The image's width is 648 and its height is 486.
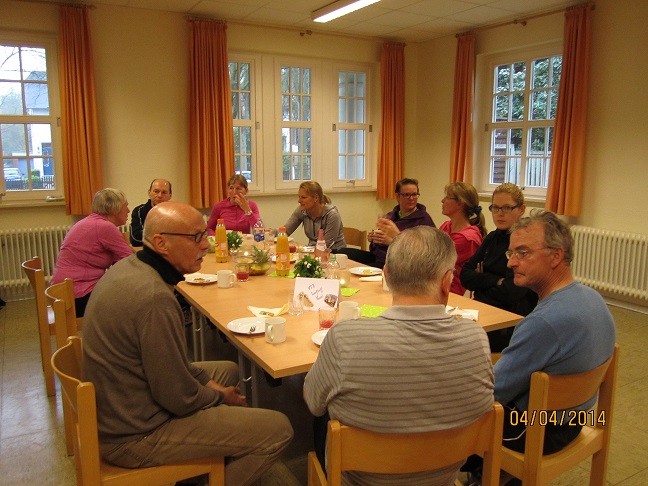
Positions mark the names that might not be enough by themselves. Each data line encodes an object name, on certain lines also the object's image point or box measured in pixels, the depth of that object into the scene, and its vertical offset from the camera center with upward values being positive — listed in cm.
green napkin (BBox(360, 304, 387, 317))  248 -71
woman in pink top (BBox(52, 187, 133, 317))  340 -58
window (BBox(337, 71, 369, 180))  709 +47
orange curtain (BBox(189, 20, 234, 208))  580 +49
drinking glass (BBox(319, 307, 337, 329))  229 -68
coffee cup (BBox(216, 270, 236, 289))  306 -69
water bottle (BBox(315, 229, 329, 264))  347 -60
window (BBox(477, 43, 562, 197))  591 +49
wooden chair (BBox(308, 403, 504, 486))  132 -72
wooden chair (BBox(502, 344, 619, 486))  161 -90
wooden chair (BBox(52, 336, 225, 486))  155 -91
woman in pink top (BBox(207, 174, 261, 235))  505 -49
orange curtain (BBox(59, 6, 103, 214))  520 +44
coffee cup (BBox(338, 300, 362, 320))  236 -66
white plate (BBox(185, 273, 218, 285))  313 -71
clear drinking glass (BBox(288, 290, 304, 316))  253 -69
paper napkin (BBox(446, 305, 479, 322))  246 -71
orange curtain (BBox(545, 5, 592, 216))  517 +41
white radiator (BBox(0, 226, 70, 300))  527 -94
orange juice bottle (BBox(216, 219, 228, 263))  375 -60
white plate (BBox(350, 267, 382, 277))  337 -71
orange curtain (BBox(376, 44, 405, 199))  705 +53
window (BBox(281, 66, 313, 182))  663 +46
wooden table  199 -73
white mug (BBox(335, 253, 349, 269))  350 -66
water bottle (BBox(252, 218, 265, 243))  432 -60
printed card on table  260 -64
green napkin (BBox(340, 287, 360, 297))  290 -72
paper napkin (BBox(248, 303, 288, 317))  250 -72
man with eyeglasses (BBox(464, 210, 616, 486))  166 -53
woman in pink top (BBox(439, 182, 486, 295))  351 -41
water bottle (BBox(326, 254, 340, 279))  306 -64
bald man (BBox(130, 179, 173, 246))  474 -44
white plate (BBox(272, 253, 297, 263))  382 -71
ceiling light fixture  513 +152
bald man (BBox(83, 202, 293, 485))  166 -69
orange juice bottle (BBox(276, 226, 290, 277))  338 -61
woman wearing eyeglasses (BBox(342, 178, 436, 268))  392 -45
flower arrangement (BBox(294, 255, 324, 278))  305 -63
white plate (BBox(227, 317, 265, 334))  224 -72
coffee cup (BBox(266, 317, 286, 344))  212 -69
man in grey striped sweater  132 -52
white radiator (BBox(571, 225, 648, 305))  495 -98
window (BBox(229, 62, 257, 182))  631 +52
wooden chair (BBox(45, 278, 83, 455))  238 -75
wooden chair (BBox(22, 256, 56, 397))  307 -94
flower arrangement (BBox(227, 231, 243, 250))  399 -61
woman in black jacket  284 -62
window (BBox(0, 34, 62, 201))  526 +40
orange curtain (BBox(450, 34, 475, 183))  646 +62
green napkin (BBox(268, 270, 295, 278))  335 -73
